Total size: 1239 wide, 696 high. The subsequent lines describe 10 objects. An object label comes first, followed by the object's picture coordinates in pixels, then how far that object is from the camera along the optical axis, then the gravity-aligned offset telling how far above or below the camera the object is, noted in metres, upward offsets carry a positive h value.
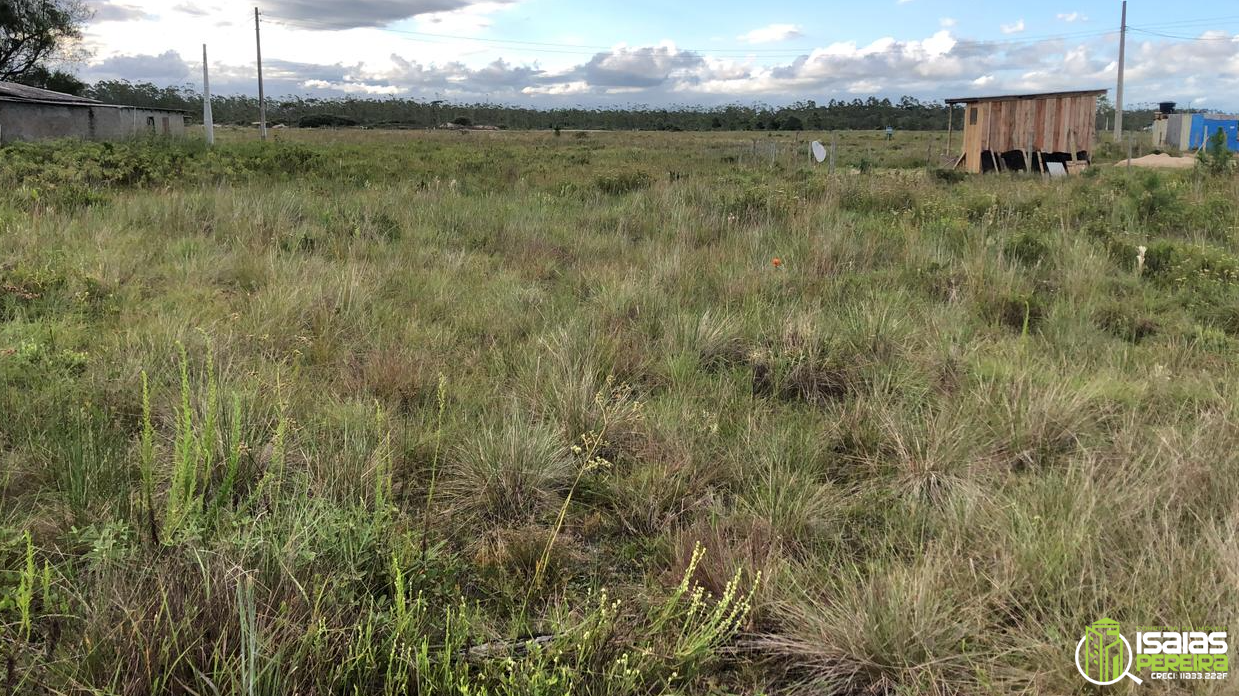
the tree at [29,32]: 43.59 +10.74
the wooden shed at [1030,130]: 18.50 +2.34
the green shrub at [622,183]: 13.62 +0.70
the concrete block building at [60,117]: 27.73 +3.98
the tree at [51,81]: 45.69 +8.12
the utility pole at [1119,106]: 28.09 +4.40
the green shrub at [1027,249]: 7.36 -0.24
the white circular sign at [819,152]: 18.65 +1.74
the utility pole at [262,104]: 36.06 +5.34
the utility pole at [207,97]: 29.67 +4.80
